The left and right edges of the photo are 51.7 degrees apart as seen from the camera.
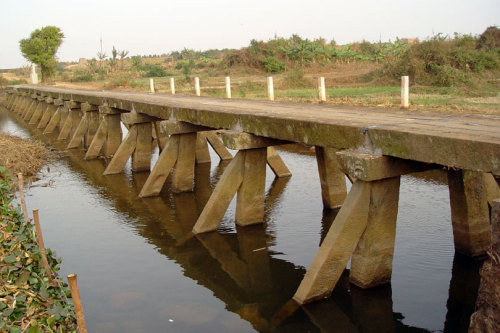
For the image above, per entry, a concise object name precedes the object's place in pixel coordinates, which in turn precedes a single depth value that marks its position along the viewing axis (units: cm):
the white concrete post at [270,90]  1459
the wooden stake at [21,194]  597
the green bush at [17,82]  4997
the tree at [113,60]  5878
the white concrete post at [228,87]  1632
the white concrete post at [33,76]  4328
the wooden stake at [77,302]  338
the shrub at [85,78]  4499
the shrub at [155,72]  4866
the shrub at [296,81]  2630
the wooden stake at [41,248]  502
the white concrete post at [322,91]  1412
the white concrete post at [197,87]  1855
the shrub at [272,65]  3900
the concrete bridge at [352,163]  428
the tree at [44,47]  4322
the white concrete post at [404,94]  1154
